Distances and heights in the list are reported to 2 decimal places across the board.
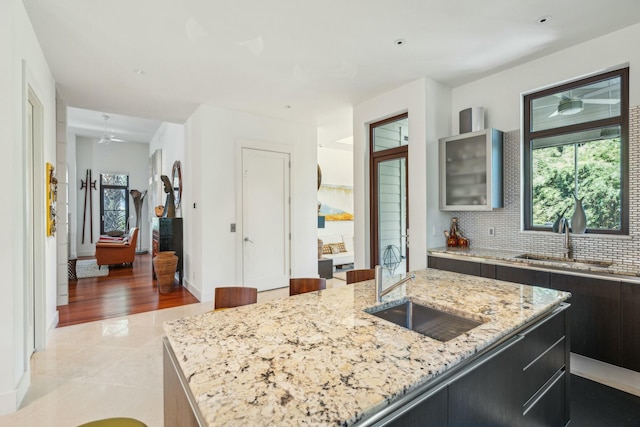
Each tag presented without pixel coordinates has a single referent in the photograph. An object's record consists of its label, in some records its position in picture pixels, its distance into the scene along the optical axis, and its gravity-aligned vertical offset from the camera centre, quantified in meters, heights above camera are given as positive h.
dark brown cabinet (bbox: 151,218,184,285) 5.59 -0.38
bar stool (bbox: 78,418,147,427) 1.25 -0.81
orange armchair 6.78 -0.77
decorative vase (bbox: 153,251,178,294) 4.99 -0.84
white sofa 6.96 -0.80
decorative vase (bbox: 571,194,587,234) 2.89 -0.07
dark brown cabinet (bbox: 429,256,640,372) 2.26 -0.76
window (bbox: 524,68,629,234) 2.82 +0.57
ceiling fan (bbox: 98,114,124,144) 7.84 +2.07
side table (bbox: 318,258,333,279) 6.06 -1.02
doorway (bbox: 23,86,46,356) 2.91 -0.05
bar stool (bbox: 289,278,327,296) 2.25 -0.49
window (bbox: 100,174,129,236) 9.15 +0.36
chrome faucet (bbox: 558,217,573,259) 2.98 -0.21
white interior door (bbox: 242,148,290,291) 4.92 -0.07
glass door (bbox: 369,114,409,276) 4.11 +0.27
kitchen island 0.83 -0.48
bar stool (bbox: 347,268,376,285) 2.54 -0.49
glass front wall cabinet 3.36 +0.45
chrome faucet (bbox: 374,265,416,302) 1.71 -0.38
